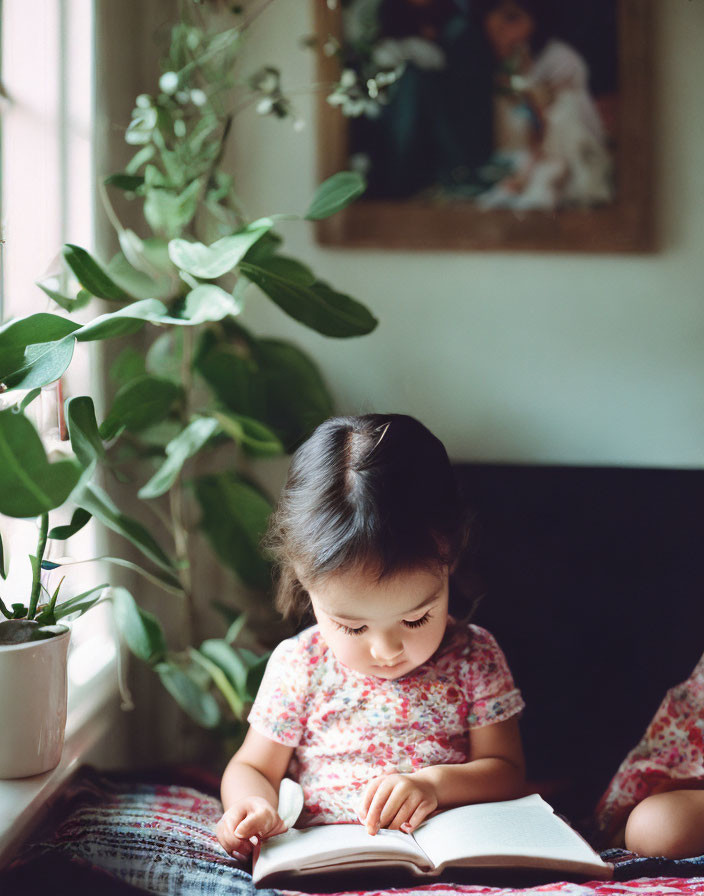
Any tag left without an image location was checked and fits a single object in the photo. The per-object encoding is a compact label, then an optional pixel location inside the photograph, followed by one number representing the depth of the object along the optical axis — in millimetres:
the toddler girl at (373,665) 974
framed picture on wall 1570
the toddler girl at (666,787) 1032
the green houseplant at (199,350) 1092
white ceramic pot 972
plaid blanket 900
